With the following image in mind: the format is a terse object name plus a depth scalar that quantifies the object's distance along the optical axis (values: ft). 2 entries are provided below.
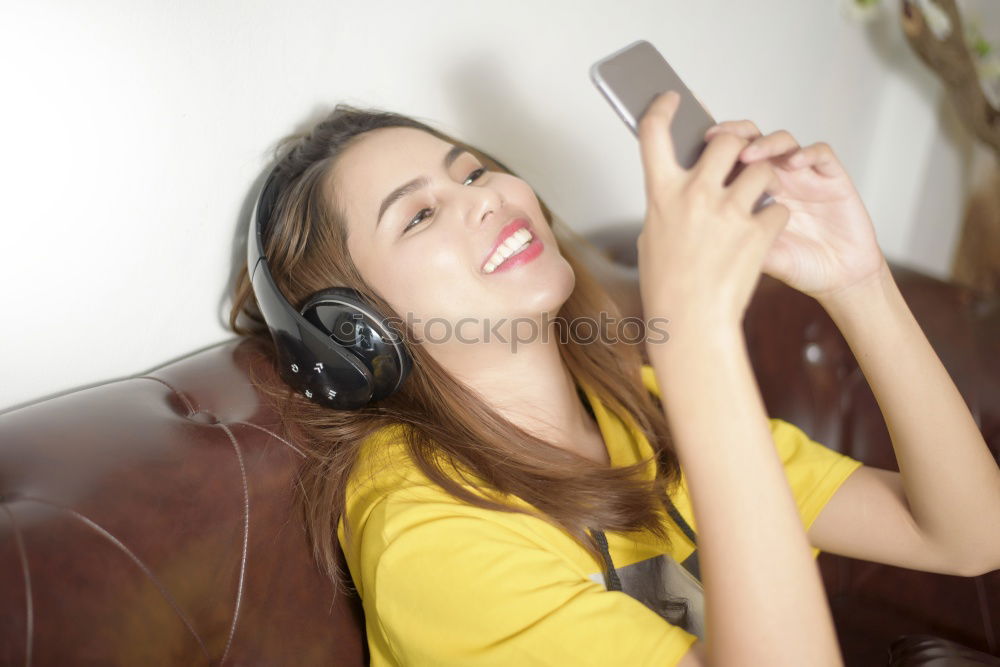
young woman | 2.39
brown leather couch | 2.54
